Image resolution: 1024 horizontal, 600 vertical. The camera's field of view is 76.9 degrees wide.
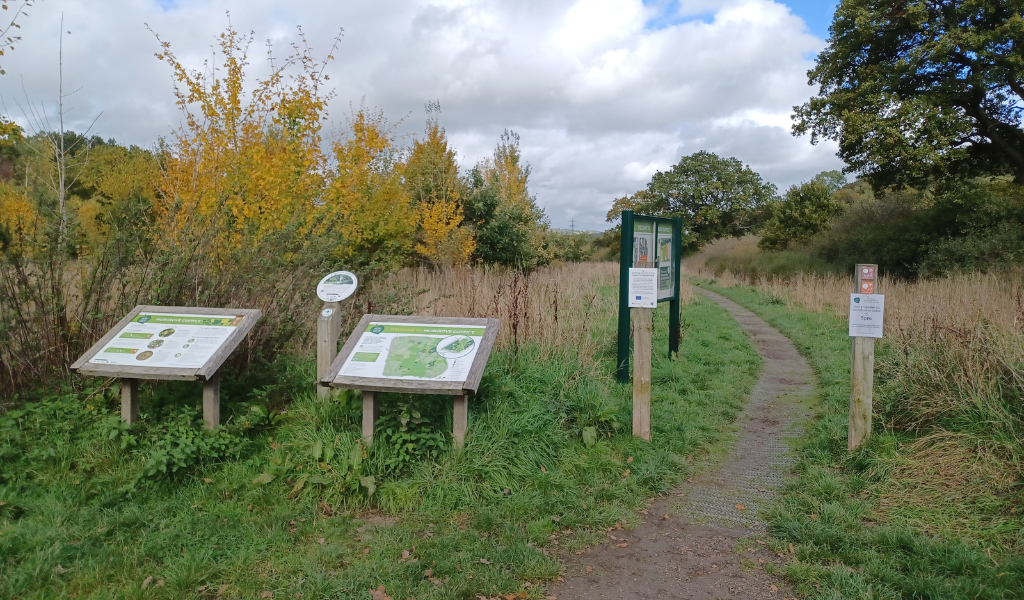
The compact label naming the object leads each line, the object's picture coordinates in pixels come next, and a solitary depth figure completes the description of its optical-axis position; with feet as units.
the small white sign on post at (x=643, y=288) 19.74
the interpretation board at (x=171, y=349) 16.81
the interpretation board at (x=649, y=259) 24.75
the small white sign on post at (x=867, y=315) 17.66
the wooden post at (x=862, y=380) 18.03
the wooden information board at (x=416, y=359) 16.08
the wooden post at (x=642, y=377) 19.44
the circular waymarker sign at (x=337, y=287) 18.42
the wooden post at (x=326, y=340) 18.72
